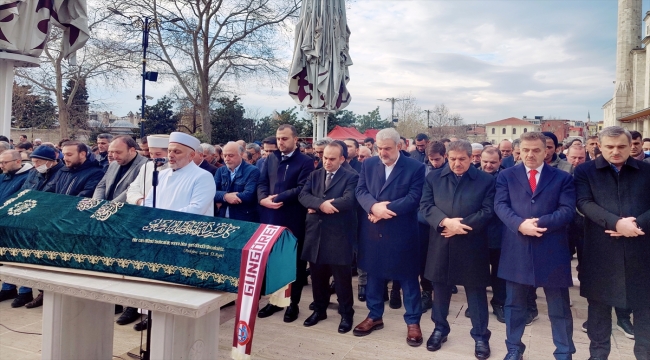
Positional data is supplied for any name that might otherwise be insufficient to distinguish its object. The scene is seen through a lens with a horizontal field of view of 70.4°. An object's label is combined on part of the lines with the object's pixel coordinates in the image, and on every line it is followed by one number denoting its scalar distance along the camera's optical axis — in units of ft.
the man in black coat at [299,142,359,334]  15.07
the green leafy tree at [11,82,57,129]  112.06
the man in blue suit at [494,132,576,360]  11.97
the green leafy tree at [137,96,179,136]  98.22
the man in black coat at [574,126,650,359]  11.41
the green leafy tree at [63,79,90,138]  100.15
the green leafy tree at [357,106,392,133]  208.33
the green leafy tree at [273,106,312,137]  77.51
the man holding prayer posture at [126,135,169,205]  12.87
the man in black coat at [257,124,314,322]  16.22
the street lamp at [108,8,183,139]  40.04
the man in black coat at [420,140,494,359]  13.11
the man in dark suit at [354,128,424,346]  14.37
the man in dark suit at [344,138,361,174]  22.88
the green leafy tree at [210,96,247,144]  91.15
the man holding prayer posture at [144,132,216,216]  12.62
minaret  144.15
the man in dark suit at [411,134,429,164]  26.50
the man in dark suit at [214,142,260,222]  16.93
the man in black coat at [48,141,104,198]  16.76
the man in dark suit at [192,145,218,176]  18.10
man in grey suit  15.96
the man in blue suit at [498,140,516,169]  23.78
